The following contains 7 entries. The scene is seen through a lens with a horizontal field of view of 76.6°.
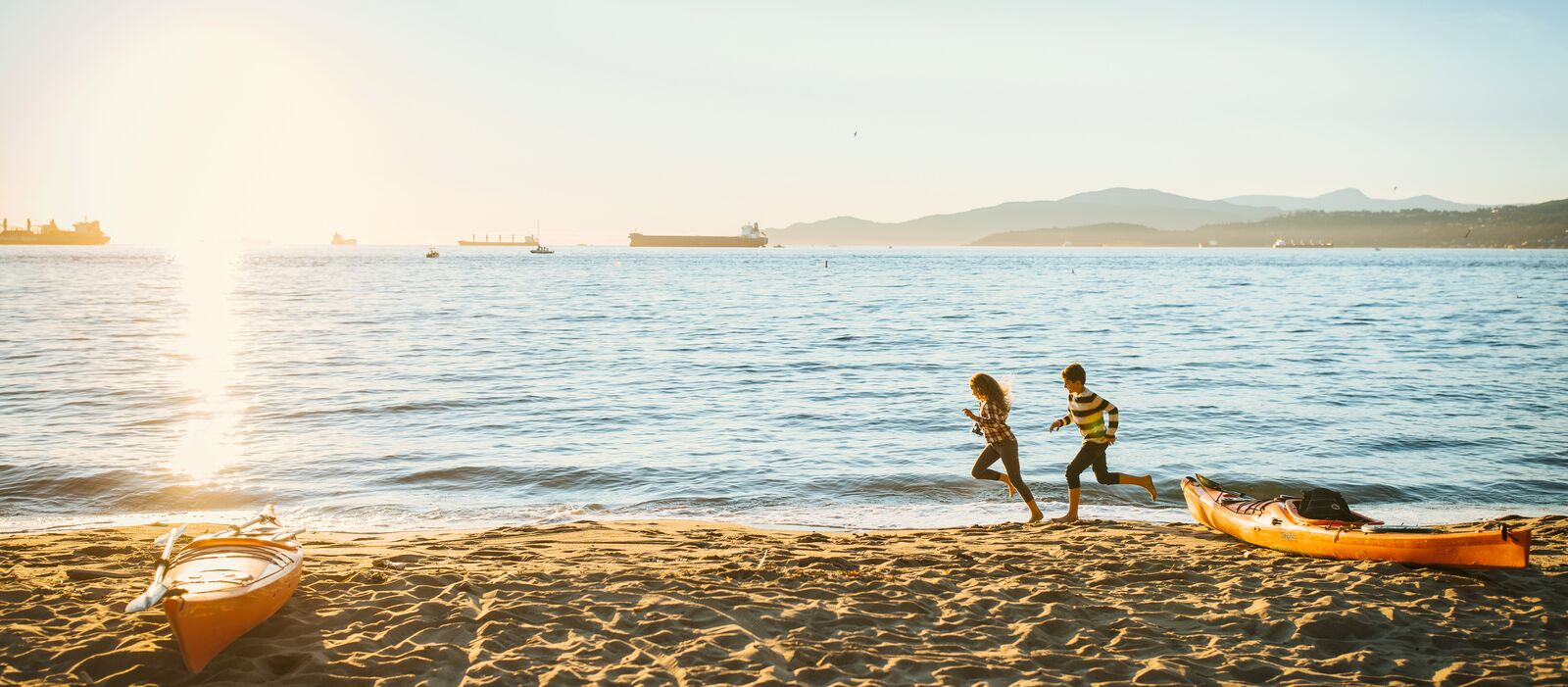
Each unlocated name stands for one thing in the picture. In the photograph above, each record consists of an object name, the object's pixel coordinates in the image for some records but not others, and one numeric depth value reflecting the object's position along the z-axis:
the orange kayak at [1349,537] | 7.40
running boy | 9.87
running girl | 9.85
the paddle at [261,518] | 7.50
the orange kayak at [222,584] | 5.79
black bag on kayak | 8.53
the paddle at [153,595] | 5.76
